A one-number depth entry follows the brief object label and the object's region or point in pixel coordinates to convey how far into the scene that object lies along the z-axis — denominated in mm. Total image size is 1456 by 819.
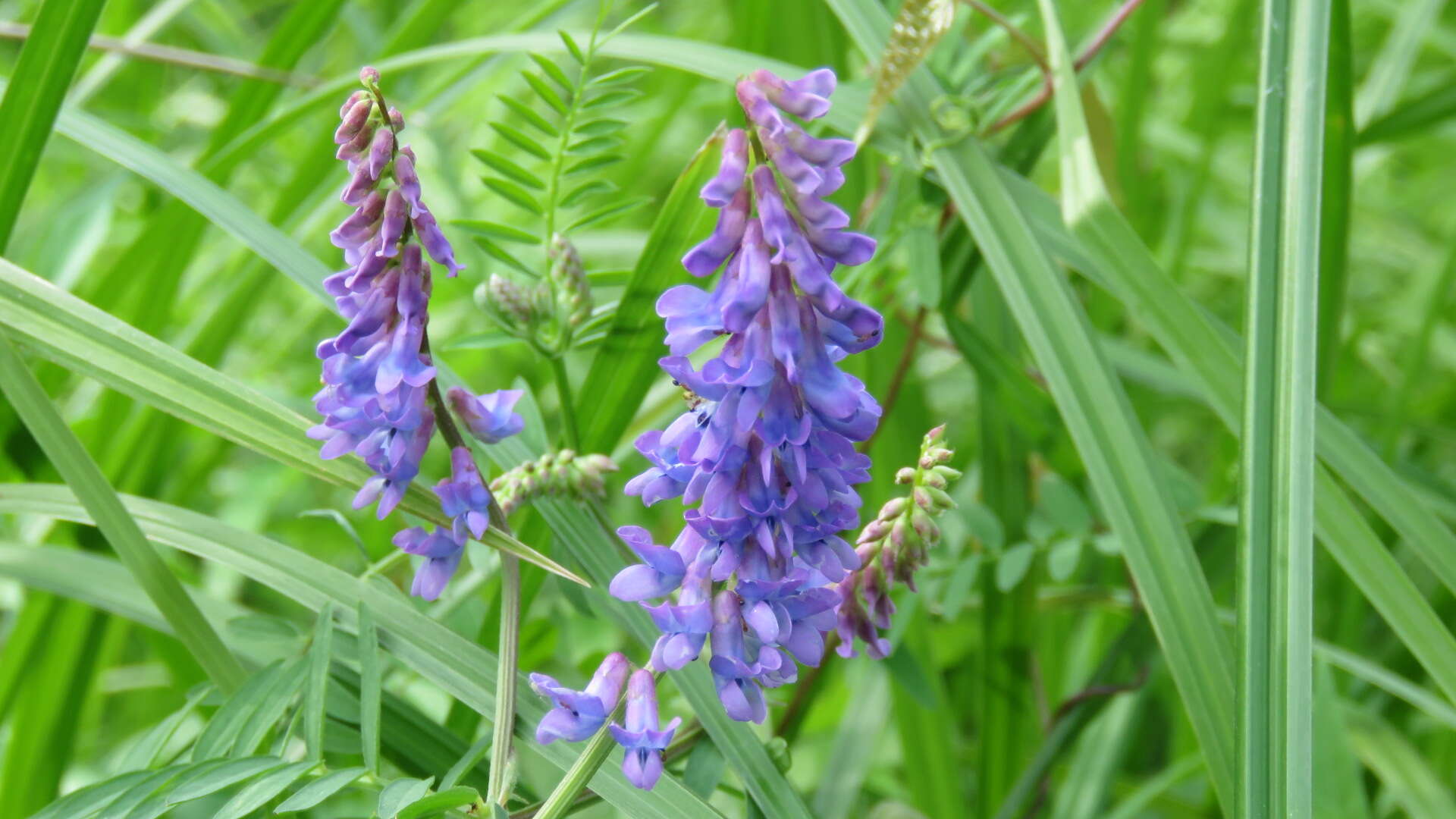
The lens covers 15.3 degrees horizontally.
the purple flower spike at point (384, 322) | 641
